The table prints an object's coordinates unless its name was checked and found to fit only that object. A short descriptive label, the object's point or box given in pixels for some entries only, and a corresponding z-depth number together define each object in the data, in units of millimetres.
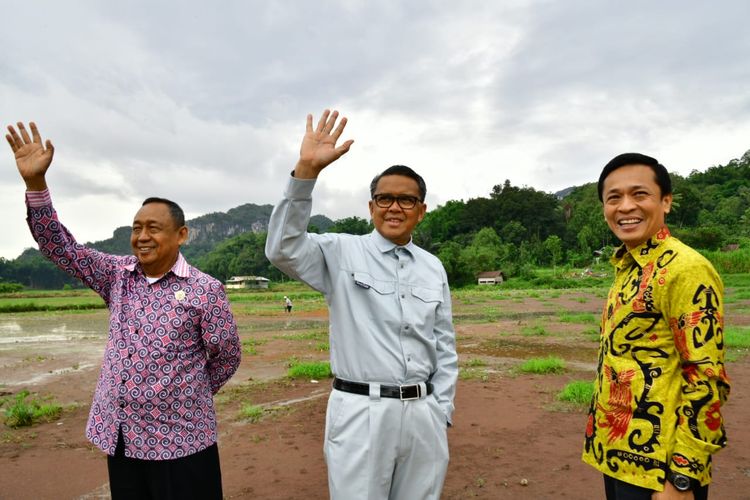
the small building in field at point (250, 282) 67250
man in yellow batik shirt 1742
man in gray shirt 2109
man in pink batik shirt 2455
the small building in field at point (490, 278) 48406
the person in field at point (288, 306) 28133
